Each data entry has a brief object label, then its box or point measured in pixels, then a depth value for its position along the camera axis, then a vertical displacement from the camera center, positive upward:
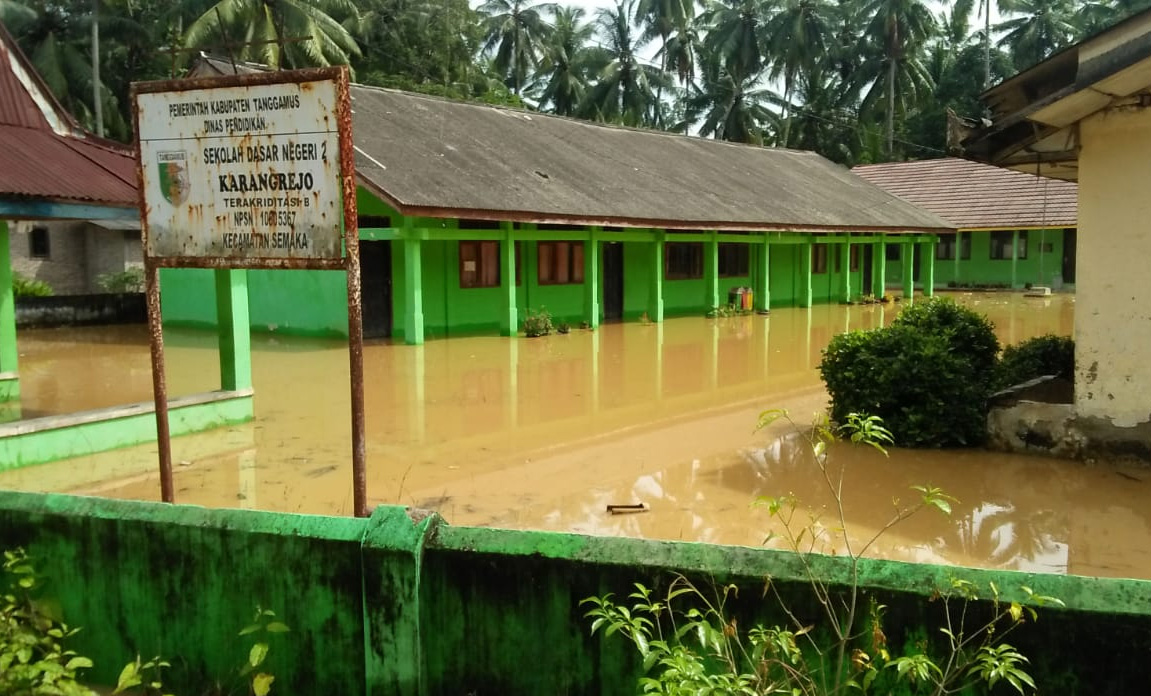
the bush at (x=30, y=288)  23.94 -0.33
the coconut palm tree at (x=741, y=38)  50.44 +11.71
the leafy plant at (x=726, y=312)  23.06 -1.10
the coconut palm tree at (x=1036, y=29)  49.59 +11.73
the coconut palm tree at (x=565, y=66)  51.19 +10.57
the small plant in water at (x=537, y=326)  18.72 -1.09
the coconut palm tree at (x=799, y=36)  49.38 +11.55
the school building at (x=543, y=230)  17.08 +0.79
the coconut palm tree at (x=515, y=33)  50.56 +12.10
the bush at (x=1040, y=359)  10.17 -1.04
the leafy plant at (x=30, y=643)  3.46 -1.36
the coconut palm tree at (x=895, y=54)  47.62 +10.23
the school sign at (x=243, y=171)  5.30 +0.56
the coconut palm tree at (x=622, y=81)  50.38 +9.66
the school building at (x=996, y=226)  31.70 +1.12
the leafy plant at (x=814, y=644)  2.77 -1.13
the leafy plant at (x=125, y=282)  26.95 -0.22
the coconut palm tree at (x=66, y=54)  33.72 +7.85
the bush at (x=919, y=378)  8.52 -1.02
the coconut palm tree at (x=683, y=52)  52.81 +11.57
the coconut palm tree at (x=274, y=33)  31.56 +8.22
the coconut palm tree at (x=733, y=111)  49.44 +7.88
